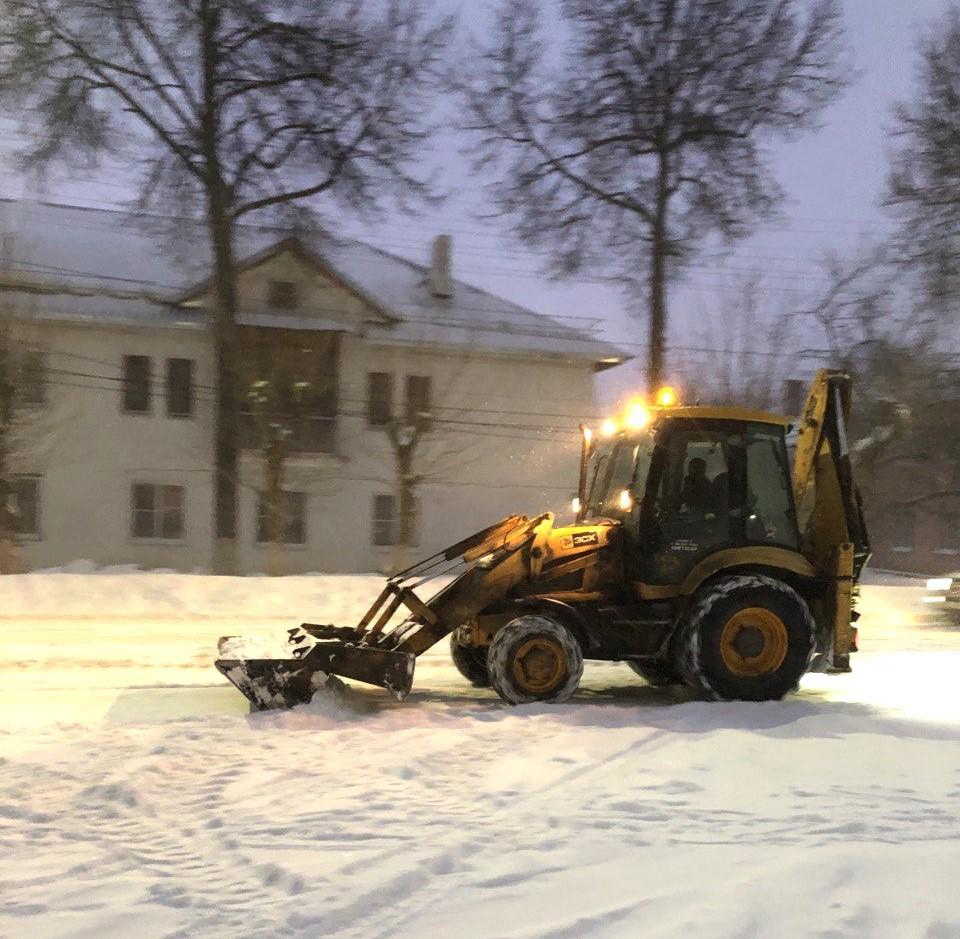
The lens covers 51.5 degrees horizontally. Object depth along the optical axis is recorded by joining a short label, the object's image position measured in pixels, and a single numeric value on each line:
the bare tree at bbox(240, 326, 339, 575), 20.88
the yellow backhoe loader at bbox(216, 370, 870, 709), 7.78
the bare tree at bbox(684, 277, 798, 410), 30.12
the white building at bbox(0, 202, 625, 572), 26.00
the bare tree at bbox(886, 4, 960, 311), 22.02
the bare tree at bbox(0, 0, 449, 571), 20.03
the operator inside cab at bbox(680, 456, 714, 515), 8.01
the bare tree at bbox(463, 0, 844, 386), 21.42
